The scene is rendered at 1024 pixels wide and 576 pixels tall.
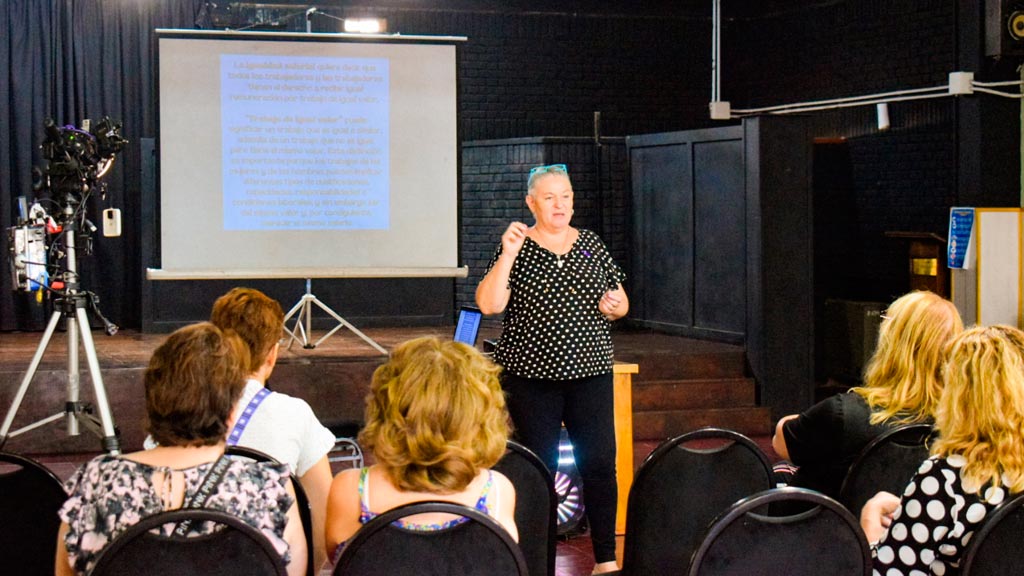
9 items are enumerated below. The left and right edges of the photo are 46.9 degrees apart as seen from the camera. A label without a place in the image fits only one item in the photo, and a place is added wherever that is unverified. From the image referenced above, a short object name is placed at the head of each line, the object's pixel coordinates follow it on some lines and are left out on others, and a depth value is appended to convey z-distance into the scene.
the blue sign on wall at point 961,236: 8.30
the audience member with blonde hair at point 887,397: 2.86
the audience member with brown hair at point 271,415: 2.82
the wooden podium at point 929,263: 8.64
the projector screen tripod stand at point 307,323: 6.78
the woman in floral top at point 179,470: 2.19
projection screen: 6.59
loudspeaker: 8.41
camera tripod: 5.11
